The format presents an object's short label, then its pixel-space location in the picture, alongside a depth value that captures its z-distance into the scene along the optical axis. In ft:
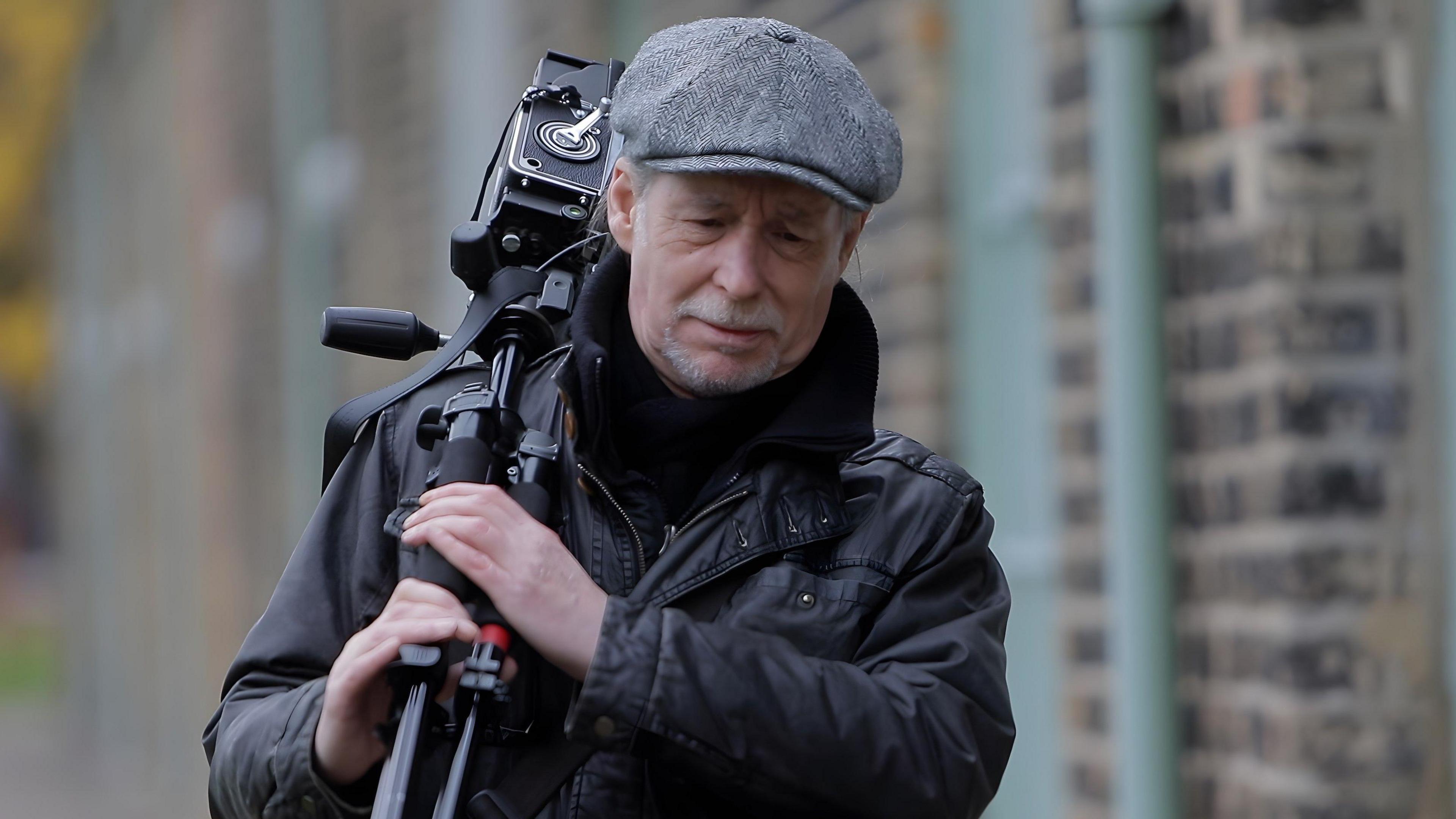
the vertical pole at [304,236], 60.49
